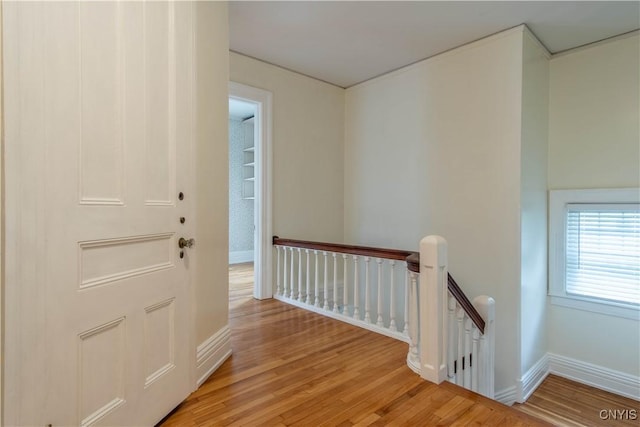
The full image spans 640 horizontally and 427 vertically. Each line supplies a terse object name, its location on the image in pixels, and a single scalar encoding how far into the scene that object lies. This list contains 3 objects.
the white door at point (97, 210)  1.10
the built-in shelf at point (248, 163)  6.78
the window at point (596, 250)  3.13
